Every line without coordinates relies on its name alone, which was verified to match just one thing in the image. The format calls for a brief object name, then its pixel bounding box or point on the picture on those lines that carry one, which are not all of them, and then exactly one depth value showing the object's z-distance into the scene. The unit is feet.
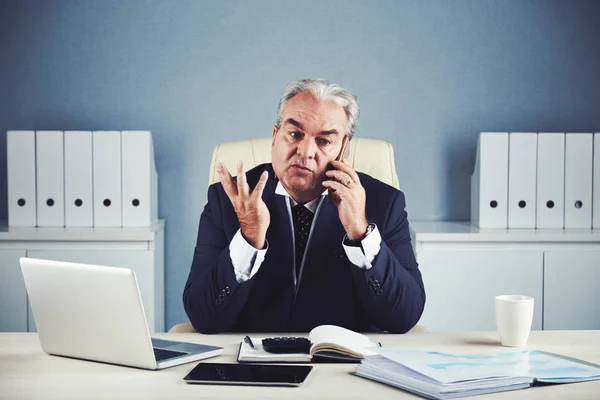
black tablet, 3.92
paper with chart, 3.88
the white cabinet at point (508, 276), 9.73
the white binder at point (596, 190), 10.18
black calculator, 4.56
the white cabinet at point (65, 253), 9.53
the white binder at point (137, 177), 10.01
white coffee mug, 4.80
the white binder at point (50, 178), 9.99
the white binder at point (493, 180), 10.17
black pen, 4.70
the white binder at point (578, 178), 10.14
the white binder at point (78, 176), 10.00
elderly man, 5.94
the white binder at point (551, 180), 10.13
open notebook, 4.38
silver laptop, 4.12
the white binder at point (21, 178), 9.98
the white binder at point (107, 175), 10.00
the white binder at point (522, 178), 10.14
